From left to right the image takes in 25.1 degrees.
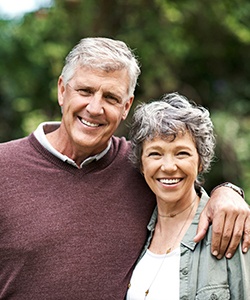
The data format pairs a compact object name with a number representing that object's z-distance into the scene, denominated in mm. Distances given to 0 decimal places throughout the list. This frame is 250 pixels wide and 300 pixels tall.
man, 2508
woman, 2250
